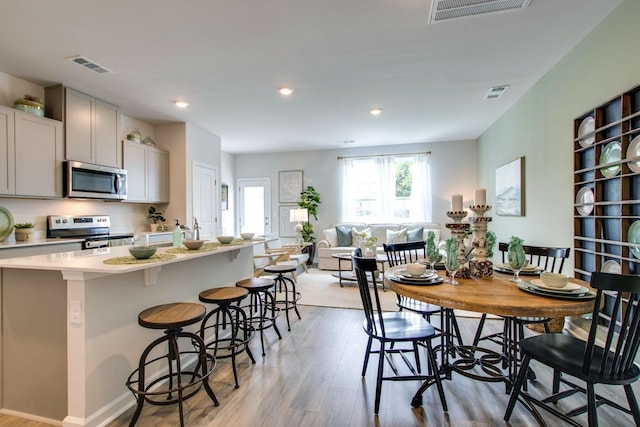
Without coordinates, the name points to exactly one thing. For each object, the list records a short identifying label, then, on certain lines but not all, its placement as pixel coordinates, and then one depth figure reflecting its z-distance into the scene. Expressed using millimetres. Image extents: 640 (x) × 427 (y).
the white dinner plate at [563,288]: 1599
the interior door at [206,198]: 5332
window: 6754
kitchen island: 1667
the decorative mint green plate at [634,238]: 2055
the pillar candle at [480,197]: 2055
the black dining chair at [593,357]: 1300
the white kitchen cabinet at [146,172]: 4426
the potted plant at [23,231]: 3218
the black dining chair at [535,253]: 2080
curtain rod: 6688
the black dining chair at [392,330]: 1836
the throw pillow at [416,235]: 6195
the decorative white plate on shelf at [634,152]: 2076
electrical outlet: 1667
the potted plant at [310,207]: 6938
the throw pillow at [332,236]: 6547
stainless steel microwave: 3531
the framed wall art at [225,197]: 7356
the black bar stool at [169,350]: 1708
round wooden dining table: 1438
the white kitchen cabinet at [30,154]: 3010
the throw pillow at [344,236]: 6562
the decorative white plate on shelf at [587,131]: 2578
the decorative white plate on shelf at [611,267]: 2273
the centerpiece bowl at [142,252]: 1837
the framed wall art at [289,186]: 7453
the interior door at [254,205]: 7668
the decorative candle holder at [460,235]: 2049
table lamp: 6504
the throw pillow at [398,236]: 6285
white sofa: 6281
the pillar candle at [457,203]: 2074
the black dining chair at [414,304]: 2408
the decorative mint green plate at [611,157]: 2301
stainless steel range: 3588
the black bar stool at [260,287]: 2691
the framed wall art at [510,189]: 4051
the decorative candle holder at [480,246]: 2025
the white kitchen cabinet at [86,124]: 3539
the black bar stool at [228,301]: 2230
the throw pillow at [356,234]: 6466
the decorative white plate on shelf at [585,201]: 2611
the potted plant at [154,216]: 5031
